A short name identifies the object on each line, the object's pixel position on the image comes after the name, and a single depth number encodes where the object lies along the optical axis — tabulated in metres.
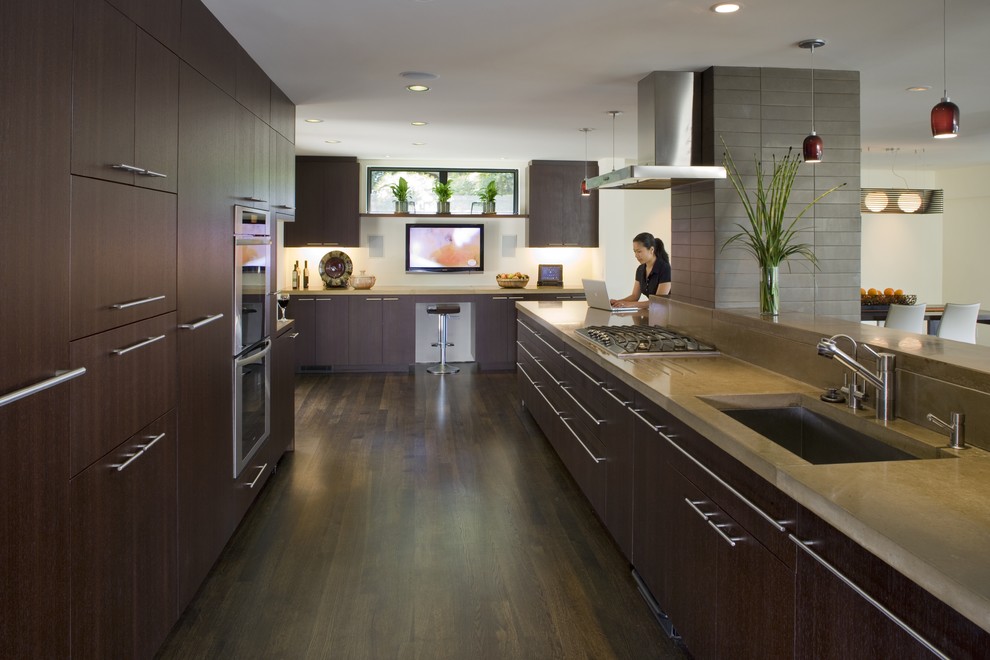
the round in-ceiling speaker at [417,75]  4.56
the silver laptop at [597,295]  6.16
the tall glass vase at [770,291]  3.72
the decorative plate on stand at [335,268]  9.13
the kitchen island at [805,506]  1.34
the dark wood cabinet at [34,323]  1.58
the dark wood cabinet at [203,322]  2.88
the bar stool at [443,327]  8.39
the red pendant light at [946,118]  2.82
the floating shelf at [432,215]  9.08
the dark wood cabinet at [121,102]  1.96
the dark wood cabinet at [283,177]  4.72
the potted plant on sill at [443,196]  9.07
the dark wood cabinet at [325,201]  8.82
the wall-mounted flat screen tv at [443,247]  9.40
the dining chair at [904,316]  6.27
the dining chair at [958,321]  6.34
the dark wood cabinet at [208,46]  2.94
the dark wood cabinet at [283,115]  4.79
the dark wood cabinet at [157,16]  2.32
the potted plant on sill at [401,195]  9.08
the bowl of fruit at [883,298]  7.32
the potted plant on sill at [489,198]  9.18
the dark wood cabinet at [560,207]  9.07
